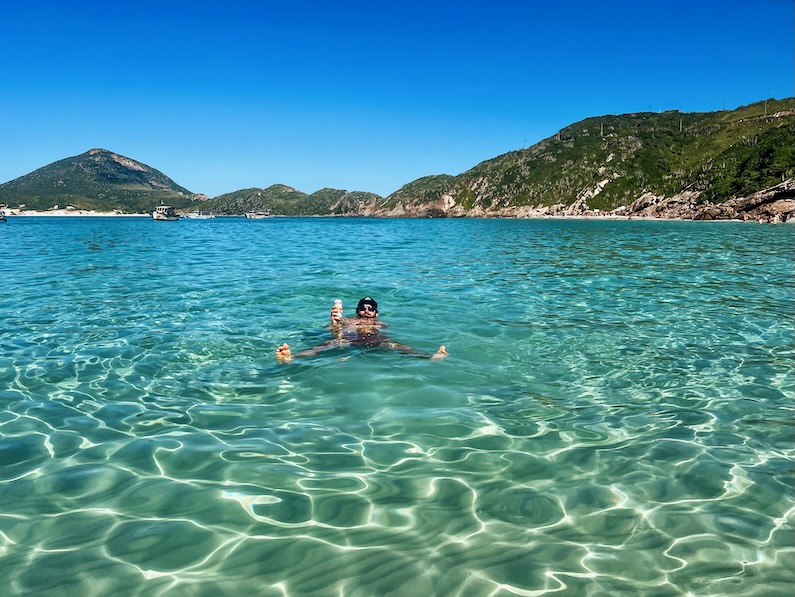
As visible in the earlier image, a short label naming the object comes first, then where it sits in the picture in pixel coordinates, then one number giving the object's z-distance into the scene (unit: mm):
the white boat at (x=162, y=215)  179100
